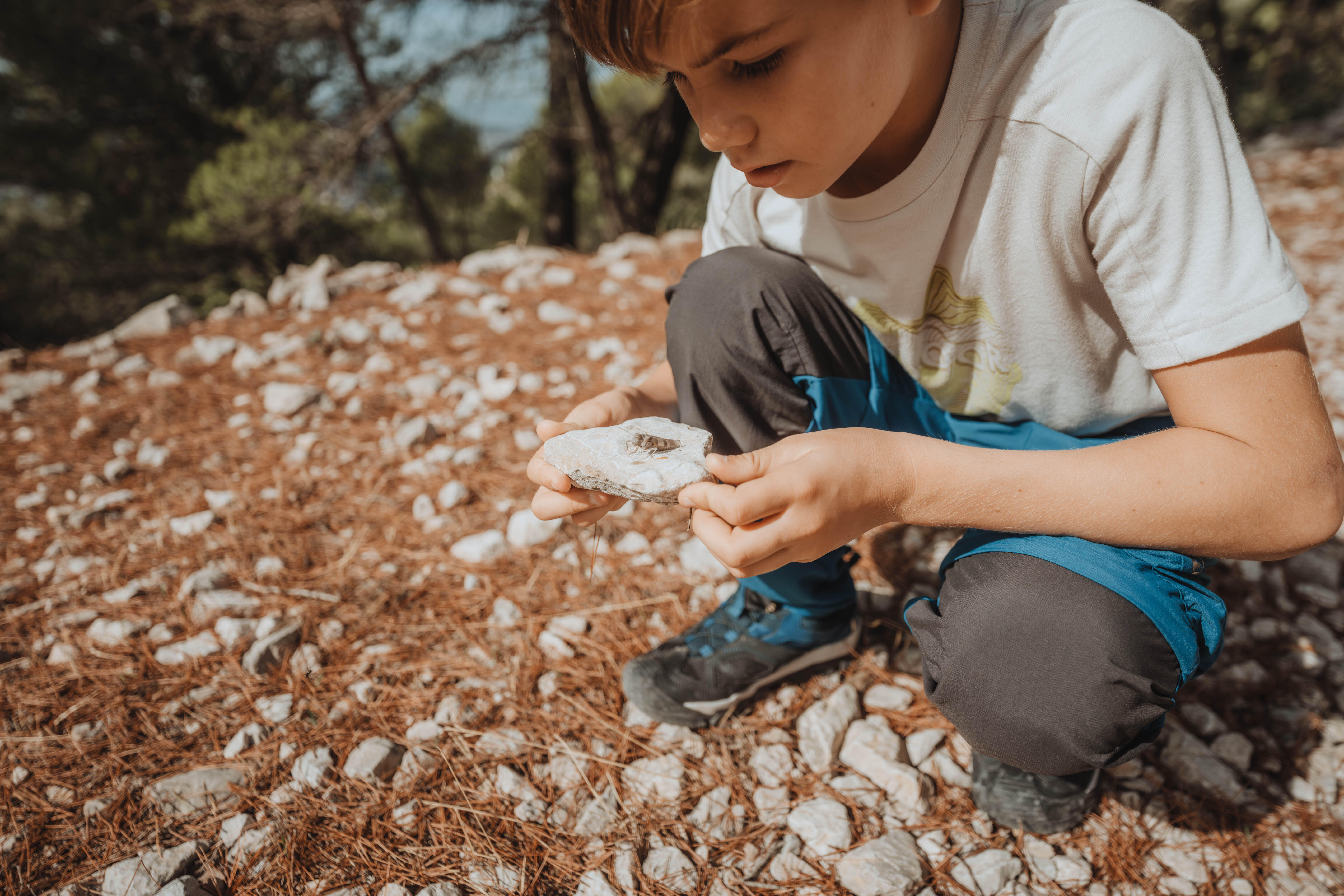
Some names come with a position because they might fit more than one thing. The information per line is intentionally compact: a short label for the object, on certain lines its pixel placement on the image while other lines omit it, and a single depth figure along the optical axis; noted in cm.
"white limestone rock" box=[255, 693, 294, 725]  79
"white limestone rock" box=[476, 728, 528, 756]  76
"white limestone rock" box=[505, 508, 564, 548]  95
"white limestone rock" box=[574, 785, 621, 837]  72
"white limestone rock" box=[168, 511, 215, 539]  101
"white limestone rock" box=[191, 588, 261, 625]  88
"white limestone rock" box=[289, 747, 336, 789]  74
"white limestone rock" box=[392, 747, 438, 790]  75
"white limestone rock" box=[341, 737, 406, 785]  75
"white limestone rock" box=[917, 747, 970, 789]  75
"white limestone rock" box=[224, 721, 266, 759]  77
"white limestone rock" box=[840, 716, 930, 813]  73
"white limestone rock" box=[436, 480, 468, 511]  102
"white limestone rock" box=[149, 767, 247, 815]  73
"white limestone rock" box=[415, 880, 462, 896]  68
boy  59
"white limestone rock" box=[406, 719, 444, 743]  77
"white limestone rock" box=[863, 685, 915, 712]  80
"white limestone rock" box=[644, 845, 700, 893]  69
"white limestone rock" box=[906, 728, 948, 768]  76
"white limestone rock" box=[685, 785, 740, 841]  72
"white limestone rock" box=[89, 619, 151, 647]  86
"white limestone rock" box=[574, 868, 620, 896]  69
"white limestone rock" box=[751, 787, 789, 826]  73
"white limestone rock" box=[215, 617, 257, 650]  86
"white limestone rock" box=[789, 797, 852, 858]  71
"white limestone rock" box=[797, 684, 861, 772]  76
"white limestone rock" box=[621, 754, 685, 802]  74
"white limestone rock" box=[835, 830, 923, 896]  68
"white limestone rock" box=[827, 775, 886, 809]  73
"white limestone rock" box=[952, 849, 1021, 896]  69
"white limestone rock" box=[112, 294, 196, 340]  176
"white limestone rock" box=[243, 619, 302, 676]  83
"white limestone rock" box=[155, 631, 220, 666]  85
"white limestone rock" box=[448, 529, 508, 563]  94
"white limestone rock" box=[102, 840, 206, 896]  69
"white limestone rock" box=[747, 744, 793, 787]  75
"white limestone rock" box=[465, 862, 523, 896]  68
